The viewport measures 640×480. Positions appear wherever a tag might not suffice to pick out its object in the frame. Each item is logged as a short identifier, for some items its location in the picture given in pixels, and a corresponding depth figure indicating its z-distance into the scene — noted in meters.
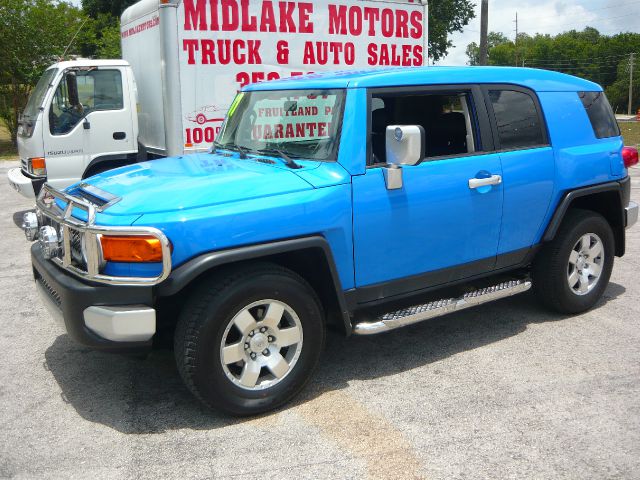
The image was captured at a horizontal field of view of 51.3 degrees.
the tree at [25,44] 18.77
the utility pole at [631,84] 79.50
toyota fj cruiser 3.40
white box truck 7.76
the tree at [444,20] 34.09
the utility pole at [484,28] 21.39
